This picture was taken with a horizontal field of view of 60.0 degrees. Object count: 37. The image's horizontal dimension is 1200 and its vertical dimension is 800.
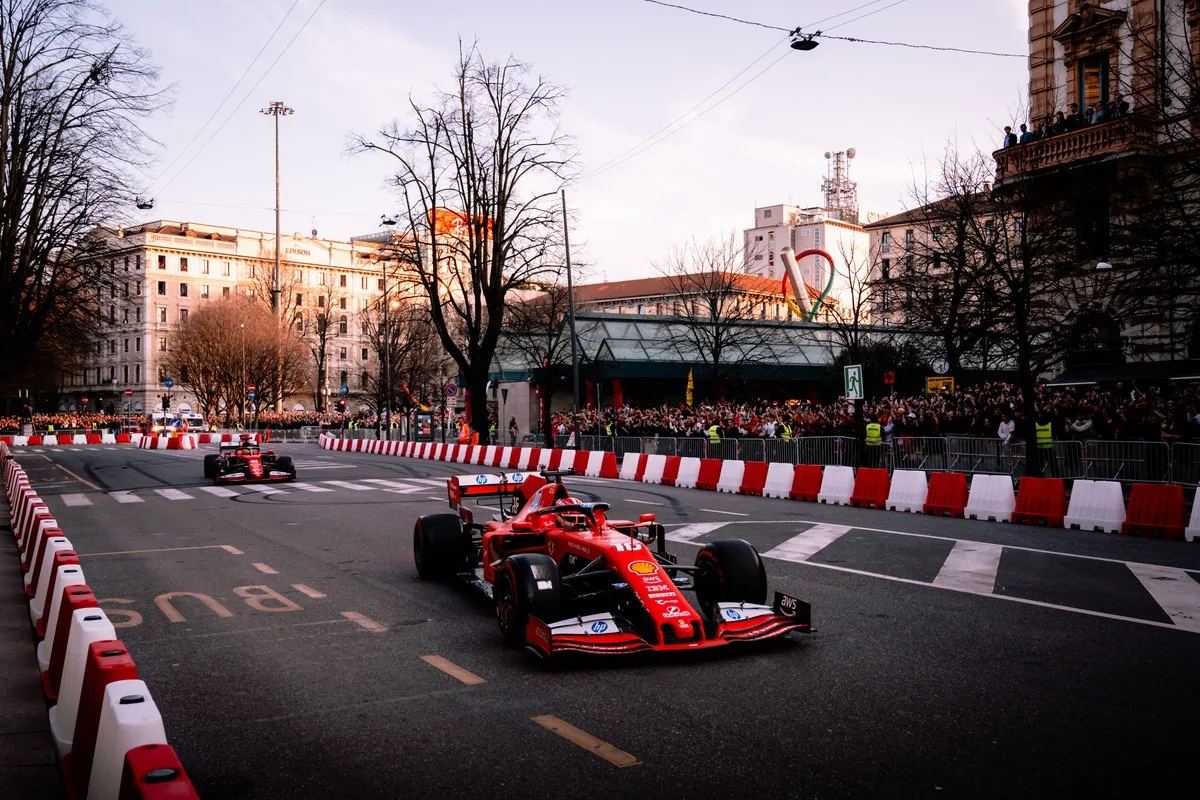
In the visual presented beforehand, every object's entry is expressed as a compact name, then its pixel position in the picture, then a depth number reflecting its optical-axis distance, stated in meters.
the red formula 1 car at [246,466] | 26.44
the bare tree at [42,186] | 27.95
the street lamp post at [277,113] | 75.81
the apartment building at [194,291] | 105.69
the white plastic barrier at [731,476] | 23.98
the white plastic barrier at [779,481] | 22.52
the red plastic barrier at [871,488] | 20.20
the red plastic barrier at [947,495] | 18.66
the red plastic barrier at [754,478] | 23.33
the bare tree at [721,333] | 43.84
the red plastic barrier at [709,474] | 24.85
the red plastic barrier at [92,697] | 4.68
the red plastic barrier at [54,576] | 8.34
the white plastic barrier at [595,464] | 30.04
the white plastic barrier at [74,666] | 5.46
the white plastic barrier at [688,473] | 25.67
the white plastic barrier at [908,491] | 19.39
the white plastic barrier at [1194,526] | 14.87
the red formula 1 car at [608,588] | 7.78
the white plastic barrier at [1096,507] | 16.17
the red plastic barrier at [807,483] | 21.83
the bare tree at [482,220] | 39.28
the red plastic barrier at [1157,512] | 15.16
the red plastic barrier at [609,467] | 29.44
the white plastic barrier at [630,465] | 28.60
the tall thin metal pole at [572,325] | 35.06
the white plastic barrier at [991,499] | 17.86
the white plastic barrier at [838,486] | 21.00
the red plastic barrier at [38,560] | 9.89
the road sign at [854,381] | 22.88
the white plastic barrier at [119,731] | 3.95
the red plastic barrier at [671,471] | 26.64
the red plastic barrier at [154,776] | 3.56
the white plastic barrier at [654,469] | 27.41
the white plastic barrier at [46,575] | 8.94
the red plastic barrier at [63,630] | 6.52
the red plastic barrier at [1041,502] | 17.06
